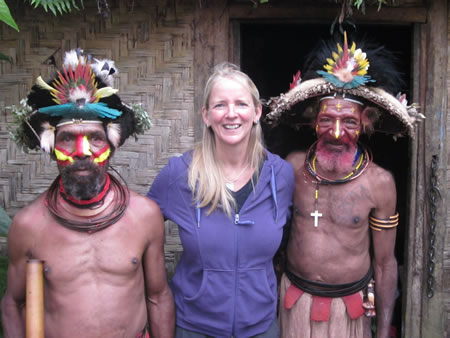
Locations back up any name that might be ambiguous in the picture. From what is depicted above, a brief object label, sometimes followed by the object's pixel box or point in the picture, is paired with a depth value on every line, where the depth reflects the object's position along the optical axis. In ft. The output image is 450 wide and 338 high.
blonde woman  8.43
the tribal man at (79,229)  7.90
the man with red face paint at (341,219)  9.60
